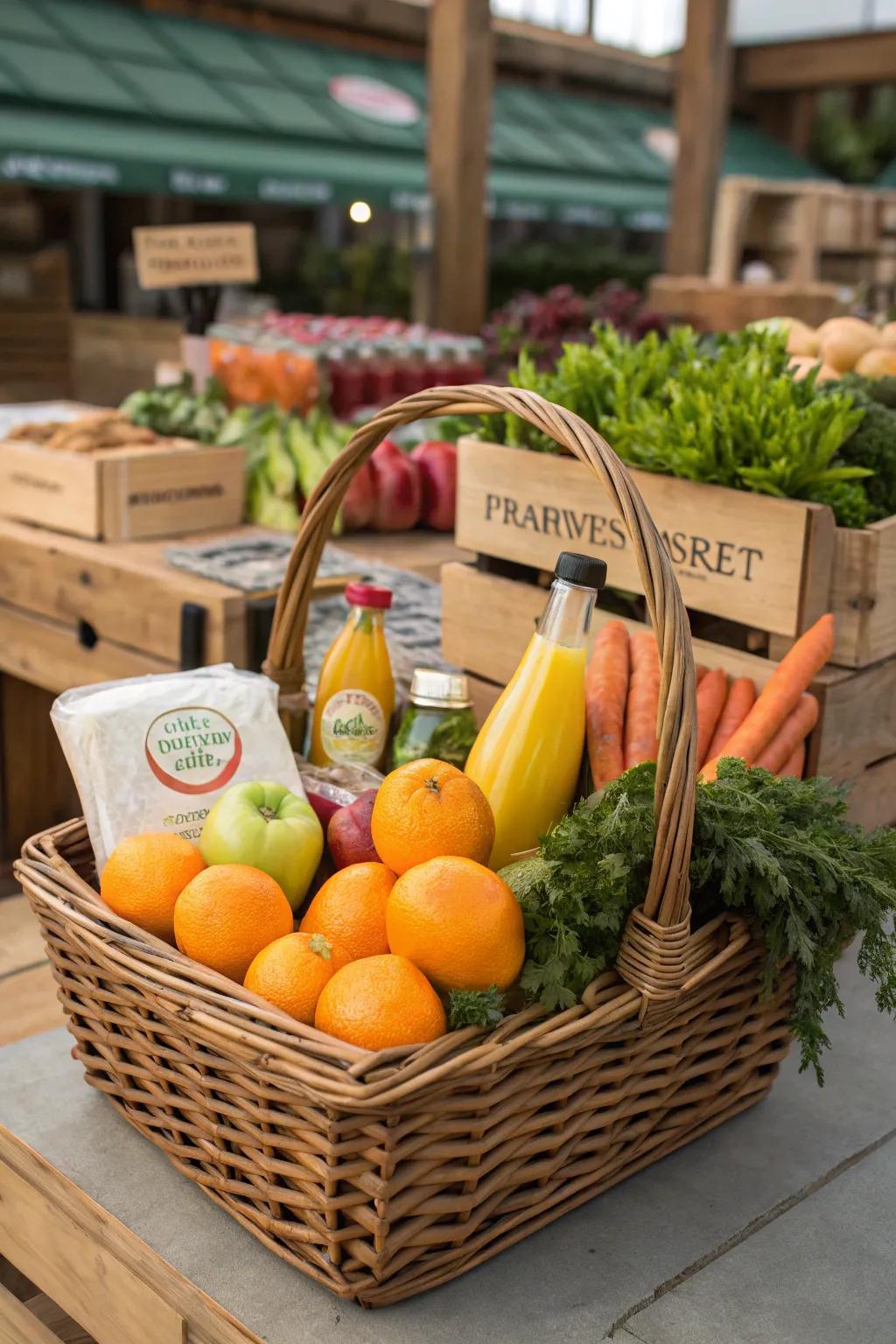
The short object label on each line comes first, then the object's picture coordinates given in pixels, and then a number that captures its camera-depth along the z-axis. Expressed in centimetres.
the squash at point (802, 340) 229
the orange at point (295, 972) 97
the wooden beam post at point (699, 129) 604
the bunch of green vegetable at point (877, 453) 154
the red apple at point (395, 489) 291
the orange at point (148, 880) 109
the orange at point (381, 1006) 91
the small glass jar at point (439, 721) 148
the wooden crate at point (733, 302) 454
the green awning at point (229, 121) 553
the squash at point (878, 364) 201
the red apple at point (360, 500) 290
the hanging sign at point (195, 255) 333
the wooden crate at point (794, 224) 536
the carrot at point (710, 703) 144
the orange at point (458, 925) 96
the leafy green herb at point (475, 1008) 92
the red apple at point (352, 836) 122
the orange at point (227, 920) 104
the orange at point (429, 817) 107
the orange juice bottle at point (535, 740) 121
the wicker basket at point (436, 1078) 87
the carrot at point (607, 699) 135
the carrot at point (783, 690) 137
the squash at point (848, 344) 214
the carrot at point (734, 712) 143
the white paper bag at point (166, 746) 123
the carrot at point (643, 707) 137
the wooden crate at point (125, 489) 269
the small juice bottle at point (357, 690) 152
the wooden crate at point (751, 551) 146
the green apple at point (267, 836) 115
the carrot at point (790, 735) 139
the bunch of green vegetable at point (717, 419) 146
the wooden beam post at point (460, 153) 486
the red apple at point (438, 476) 299
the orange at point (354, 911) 104
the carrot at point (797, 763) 143
